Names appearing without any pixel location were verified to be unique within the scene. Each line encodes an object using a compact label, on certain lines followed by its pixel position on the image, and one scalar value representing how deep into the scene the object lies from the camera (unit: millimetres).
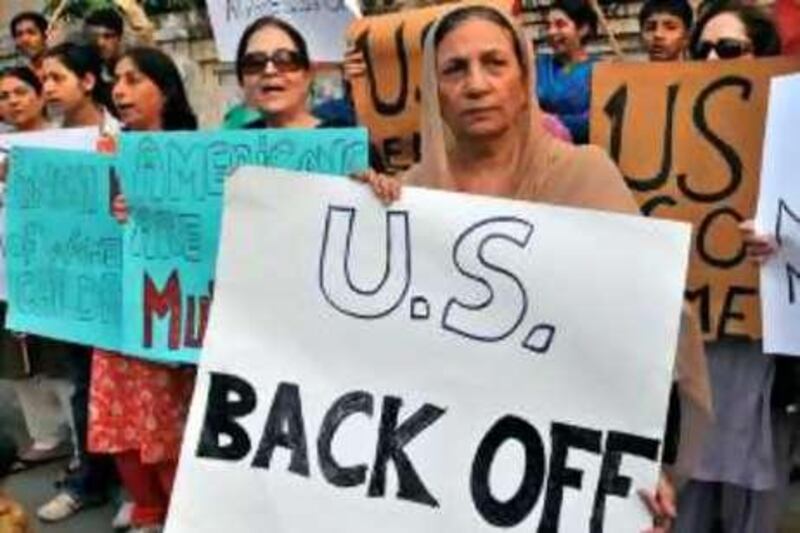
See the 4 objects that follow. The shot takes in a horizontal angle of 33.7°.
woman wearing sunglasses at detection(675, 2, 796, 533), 3359
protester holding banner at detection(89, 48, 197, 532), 3961
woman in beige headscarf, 2369
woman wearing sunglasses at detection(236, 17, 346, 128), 3744
